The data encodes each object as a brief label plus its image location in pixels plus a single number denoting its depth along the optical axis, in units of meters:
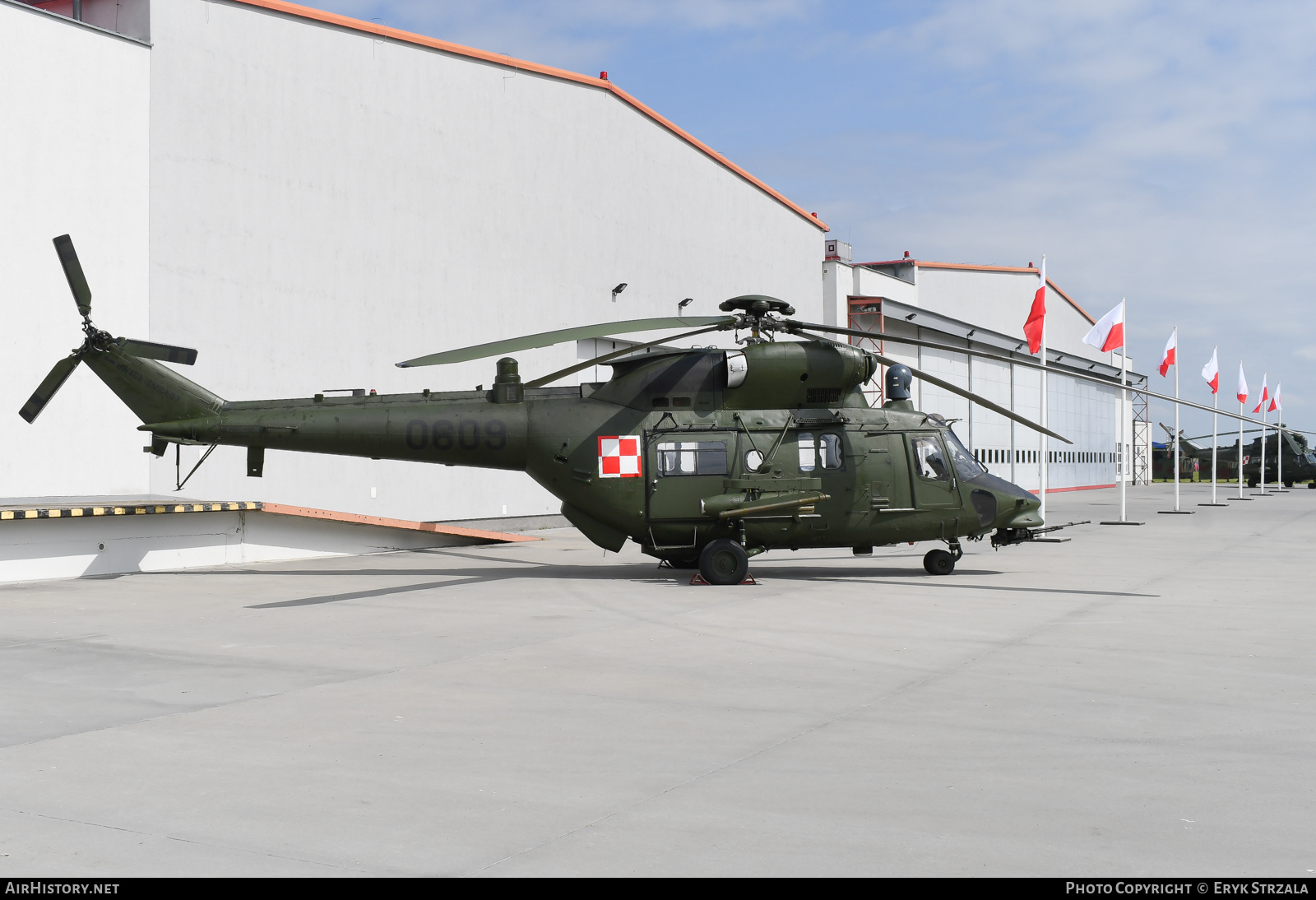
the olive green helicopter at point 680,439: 13.81
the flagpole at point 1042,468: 24.39
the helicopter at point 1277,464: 56.68
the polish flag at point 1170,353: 33.08
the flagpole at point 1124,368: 26.95
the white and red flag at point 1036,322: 25.91
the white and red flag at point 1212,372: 38.16
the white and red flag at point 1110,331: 27.56
